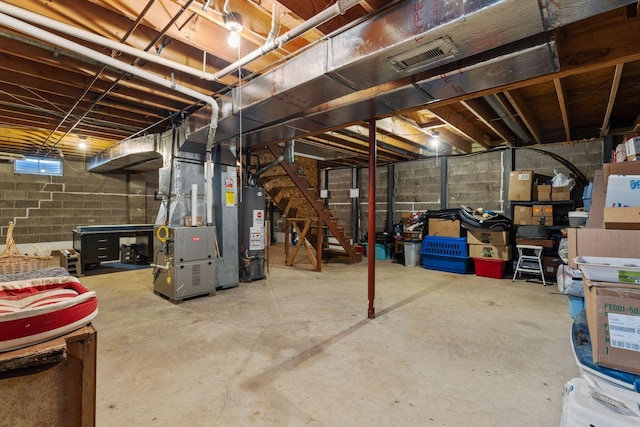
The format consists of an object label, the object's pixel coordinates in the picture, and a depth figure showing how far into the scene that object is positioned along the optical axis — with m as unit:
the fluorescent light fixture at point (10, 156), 6.34
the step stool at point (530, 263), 4.56
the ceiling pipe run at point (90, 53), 1.72
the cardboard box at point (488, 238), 4.91
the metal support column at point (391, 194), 7.33
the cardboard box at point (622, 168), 2.11
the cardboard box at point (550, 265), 4.71
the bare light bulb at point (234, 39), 2.02
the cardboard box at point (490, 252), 4.92
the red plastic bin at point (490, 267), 4.94
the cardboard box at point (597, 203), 2.54
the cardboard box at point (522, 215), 4.95
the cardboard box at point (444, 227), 5.43
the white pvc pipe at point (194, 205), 3.79
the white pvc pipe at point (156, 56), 1.65
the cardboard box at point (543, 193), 4.80
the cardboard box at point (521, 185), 4.91
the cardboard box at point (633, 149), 2.21
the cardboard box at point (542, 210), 4.77
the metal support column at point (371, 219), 3.11
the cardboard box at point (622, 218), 1.82
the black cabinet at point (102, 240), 5.23
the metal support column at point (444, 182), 6.41
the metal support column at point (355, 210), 8.09
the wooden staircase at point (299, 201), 5.12
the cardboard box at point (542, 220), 4.77
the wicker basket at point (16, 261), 2.79
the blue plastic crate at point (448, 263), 5.27
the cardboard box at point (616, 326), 1.44
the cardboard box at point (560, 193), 4.66
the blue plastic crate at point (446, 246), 5.26
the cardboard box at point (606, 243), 1.77
